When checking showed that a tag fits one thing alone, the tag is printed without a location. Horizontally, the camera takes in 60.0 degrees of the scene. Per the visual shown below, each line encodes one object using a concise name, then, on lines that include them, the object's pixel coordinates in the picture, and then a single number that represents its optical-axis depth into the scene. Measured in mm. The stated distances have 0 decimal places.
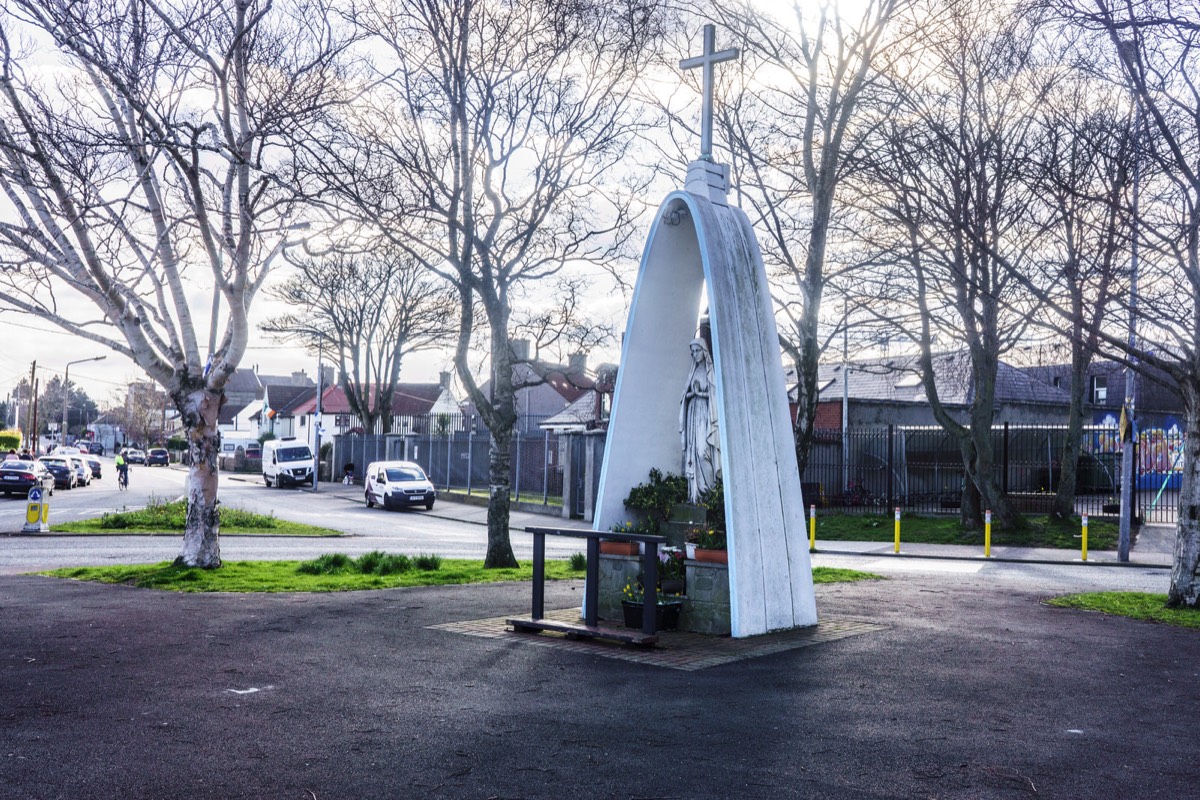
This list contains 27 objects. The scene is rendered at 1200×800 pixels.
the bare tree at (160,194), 12008
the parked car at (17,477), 37812
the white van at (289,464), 47781
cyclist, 43719
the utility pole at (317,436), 46281
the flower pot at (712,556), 9727
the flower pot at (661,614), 9750
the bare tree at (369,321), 45125
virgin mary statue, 10430
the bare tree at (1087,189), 11266
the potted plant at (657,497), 10734
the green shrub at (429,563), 15078
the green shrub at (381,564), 14656
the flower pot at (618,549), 10273
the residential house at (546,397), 71438
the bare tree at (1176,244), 10664
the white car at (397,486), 35562
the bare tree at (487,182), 14336
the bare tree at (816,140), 14367
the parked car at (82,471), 49219
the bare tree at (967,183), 12117
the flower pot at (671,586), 10031
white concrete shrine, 9820
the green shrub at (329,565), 14781
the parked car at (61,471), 44875
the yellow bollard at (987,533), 21219
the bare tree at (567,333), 18062
